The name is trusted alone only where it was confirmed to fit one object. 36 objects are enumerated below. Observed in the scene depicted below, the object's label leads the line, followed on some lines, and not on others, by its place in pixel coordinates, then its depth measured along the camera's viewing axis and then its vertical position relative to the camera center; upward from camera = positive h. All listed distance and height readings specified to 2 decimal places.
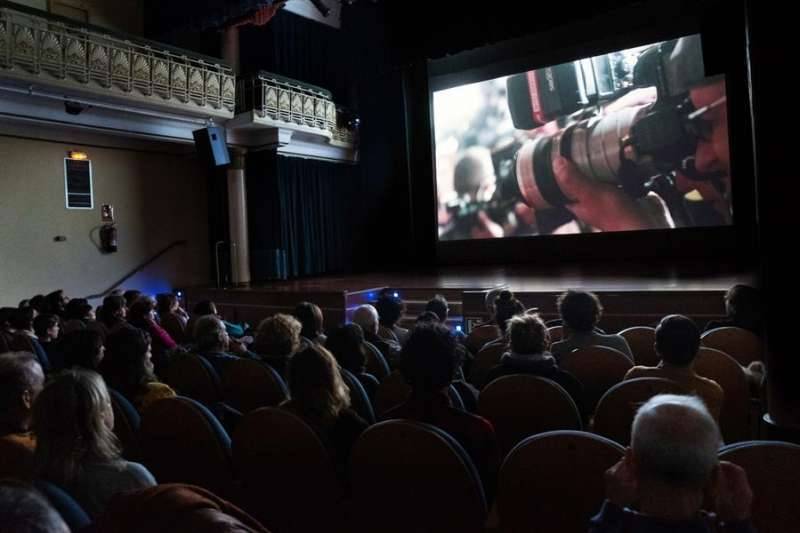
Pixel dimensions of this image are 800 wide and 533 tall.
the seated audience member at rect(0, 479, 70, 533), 0.86 -0.33
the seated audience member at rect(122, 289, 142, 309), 6.18 -0.20
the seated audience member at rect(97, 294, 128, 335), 5.00 -0.29
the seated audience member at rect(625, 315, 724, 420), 2.40 -0.44
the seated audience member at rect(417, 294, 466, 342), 4.43 -0.33
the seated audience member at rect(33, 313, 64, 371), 4.56 -0.35
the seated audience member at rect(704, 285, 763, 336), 3.59 -0.36
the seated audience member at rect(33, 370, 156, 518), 1.57 -0.43
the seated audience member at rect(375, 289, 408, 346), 4.77 -0.39
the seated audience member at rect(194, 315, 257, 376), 3.57 -0.39
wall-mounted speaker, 9.85 +2.01
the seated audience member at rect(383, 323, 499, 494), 2.06 -0.48
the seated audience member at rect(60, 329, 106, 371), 2.82 -0.32
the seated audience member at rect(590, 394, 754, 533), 1.20 -0.46
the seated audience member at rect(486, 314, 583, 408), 2.73 -0.44
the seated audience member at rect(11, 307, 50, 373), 4.72 -0.30
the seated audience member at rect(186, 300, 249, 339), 4.88 -0.29
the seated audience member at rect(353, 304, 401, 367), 3.93 -0.42
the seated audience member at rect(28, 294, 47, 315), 5.88 -0.22
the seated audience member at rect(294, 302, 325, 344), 4.13 -0.35
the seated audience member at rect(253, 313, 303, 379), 3.32 -0.40
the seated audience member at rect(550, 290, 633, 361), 3.41 -0.39
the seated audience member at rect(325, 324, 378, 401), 3.12 -0.44
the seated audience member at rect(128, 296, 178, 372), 4.43 -0.35
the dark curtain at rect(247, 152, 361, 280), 12.48 +1.17
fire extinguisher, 10.39 +0.65
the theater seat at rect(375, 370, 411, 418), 2.79 -0.58
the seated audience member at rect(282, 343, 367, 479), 2.20 -0.48
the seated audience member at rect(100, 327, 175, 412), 2.71 -0.41
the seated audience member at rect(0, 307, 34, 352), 4.17 -0.41
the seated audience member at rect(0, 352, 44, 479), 1.78 -0.39
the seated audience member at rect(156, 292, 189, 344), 5.41 -0.38
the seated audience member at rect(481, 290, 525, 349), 4.12 -0.34
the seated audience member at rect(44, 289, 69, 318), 5.94 -0.23
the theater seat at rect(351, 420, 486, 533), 1.77 -0.64
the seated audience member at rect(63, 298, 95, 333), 5.27 -0.27
